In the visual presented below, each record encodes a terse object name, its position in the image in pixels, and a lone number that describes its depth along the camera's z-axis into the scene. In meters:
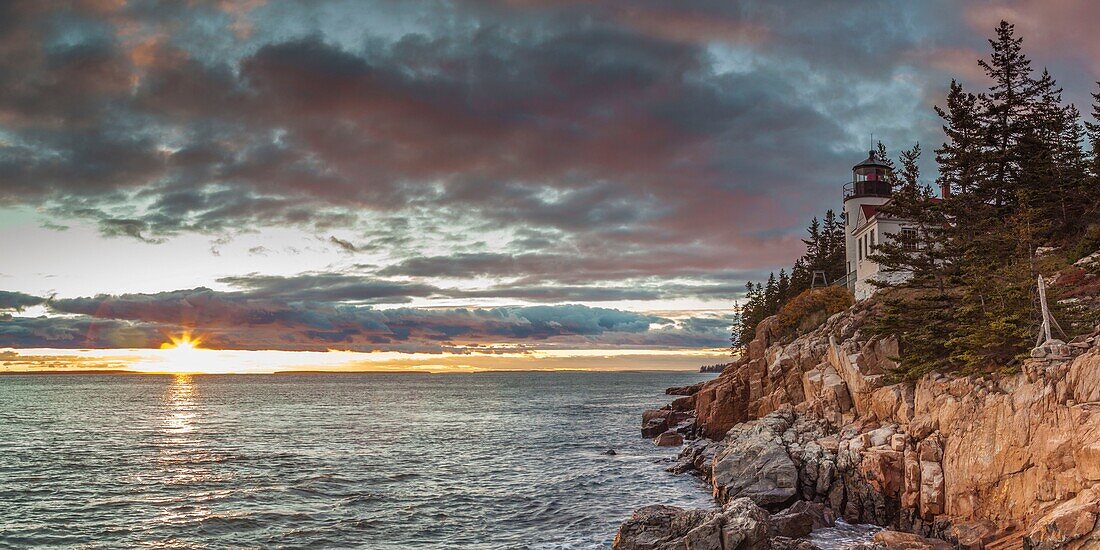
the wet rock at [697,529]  19.88
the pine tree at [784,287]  76.56
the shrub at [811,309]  45.69
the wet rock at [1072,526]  16.47
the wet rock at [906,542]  19.92
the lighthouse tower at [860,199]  50.47
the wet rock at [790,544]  20.33
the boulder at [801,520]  22.73
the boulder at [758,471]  26.20
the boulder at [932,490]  22.14
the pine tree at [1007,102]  39.78
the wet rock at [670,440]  48.97
